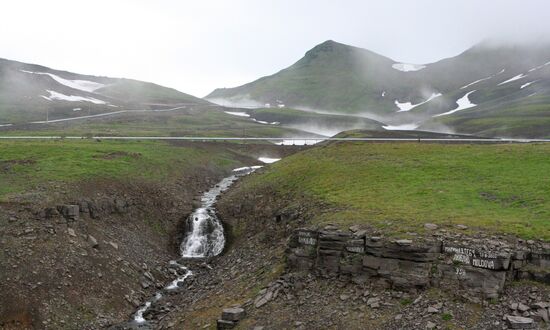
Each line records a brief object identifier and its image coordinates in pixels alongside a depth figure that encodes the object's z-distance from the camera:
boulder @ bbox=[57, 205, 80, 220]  42.03
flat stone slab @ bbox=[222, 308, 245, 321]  29.95
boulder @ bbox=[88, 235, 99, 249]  40.62
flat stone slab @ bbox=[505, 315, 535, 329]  23.52
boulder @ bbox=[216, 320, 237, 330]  29.77
